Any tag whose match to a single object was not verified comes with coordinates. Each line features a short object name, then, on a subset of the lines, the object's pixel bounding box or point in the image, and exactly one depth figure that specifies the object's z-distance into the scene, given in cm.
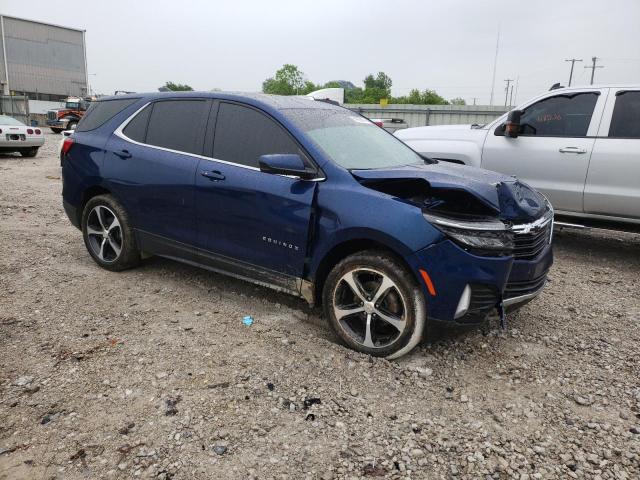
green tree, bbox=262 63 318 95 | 8025
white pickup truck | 529
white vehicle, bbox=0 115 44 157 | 1420
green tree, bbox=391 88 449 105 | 8887
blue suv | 297
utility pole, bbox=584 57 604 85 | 5253
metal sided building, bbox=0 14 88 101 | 4616
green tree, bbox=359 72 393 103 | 9262
